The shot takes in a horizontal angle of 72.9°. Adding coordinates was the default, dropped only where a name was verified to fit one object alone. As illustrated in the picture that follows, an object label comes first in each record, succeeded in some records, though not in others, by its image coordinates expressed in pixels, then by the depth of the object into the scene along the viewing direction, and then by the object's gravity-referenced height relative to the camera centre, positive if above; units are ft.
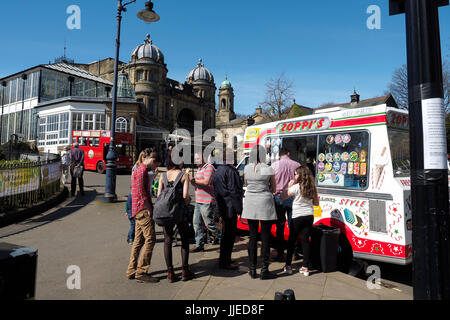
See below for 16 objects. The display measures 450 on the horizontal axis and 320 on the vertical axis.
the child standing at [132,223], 20.21 -3.20
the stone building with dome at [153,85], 152.66 +48.02
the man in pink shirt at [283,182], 19.08 -0.38
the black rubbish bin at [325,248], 16.22 -3.86
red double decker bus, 71.46 +6.50
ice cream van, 15.29 -0.04
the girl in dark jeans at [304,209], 15.87 -1.72
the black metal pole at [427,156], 8.44 +0.57
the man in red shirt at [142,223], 14.37 -2.24
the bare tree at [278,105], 115.65 +27.04
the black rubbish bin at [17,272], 6.70 -2.21
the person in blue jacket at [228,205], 16.15 -1.57
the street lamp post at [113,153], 32.66 +2.52
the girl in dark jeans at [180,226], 14.24 -2.38
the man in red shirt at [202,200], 18.79 -1.55
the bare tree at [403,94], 117.67 +32.68
